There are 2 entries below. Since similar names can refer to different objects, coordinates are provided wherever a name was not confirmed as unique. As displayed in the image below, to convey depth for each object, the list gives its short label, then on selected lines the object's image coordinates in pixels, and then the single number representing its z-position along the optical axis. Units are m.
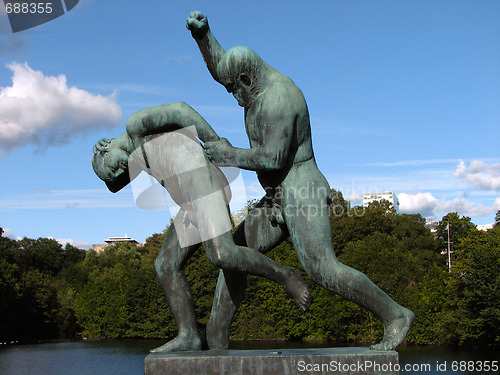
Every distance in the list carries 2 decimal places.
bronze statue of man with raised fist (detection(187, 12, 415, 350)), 5.38
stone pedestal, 5.14
